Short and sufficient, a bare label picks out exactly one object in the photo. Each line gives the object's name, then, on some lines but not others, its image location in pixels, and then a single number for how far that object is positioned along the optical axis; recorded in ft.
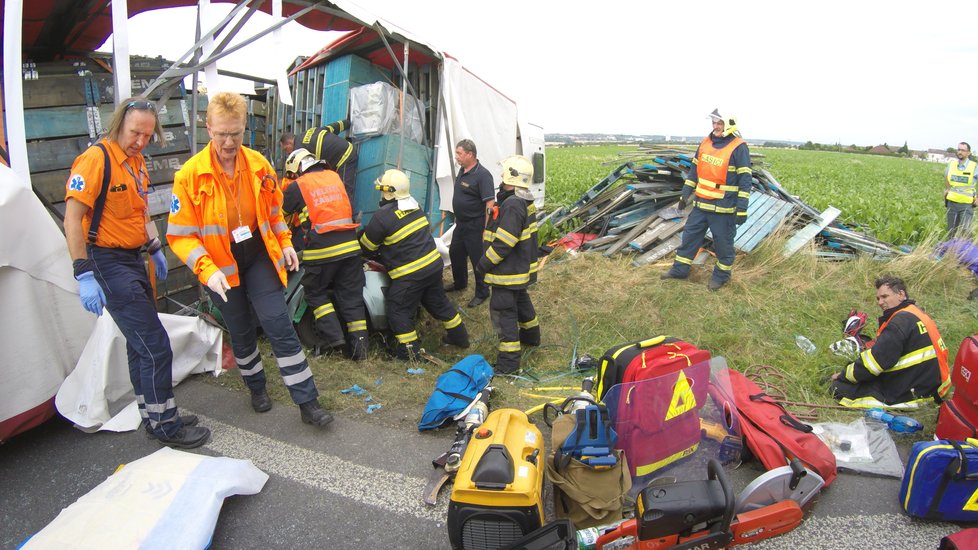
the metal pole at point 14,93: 11.83
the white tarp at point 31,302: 10.96
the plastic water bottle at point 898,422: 12.66
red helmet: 18.70
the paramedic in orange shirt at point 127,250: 10.55
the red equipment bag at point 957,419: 10.87
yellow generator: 8.25
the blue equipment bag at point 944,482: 9.65
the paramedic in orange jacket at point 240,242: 10.87
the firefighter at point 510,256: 15.92
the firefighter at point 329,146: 20.47
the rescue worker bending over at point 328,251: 16.44
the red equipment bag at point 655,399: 10.27
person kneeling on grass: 13.20
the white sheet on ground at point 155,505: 8.30
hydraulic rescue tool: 10.39
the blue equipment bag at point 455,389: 12.44
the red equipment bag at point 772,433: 10.64
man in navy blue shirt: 21.07
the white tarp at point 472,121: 24.80
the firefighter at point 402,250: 17.16
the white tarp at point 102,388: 12.17
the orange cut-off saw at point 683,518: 7.94
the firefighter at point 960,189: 31.76
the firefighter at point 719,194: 22.22
